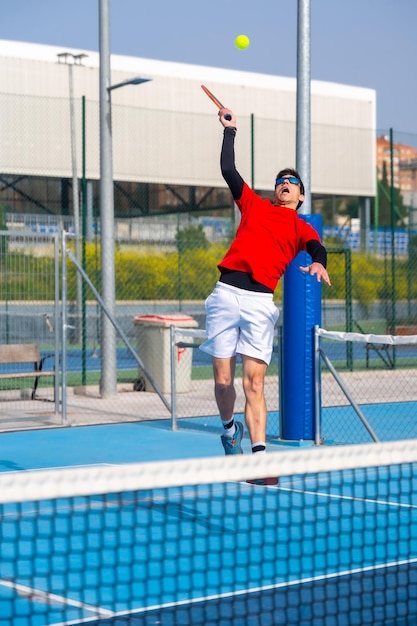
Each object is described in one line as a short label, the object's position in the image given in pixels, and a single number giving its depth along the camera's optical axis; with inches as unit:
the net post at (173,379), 396.2
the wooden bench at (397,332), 684.1
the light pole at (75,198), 583.5
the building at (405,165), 794.8
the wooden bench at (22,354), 505.4
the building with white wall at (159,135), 807.7
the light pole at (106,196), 526.0
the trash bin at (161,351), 569.3
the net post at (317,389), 361.1
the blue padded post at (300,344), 361.7
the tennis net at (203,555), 135.6
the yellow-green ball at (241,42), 365.4
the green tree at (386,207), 965.7
